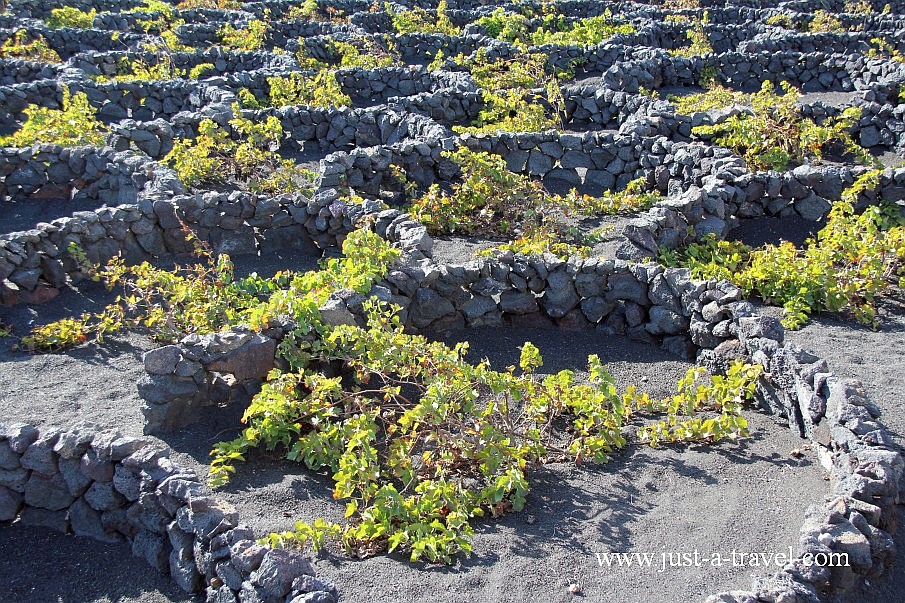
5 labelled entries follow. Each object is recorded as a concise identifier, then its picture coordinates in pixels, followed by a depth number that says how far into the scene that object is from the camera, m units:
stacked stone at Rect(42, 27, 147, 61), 19.41
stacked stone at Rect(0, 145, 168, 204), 10.72
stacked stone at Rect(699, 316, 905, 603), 4.25
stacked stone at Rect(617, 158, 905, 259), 9.13
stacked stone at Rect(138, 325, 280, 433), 5.98
